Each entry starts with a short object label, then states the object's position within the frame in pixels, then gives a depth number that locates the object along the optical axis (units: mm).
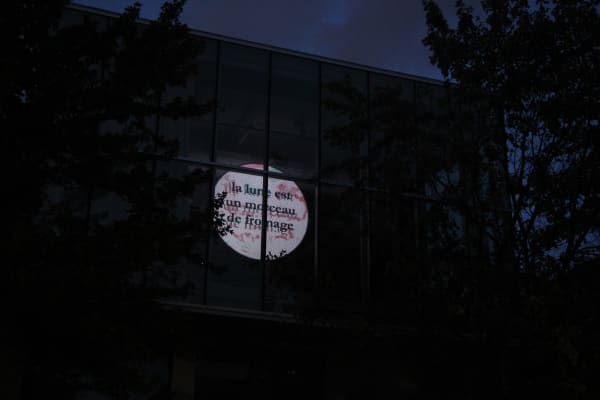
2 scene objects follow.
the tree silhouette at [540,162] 13008
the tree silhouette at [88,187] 11508
